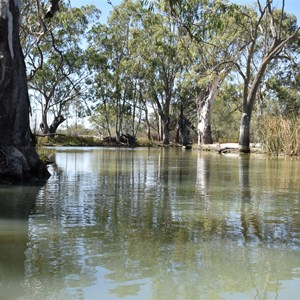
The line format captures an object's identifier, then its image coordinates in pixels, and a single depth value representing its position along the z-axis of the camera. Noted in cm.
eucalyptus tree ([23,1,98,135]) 4161
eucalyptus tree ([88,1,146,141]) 4378
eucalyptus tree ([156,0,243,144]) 3269
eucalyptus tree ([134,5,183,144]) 4059
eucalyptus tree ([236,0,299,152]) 2330
